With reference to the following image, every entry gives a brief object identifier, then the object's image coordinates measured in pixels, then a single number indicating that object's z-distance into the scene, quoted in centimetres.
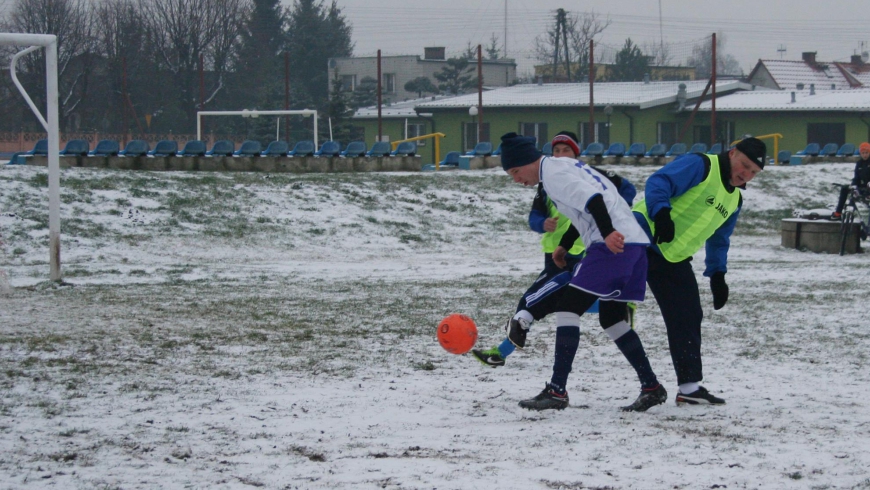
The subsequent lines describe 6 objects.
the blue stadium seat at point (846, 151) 3672
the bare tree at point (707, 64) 7996
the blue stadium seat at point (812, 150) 3647
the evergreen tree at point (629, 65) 7656
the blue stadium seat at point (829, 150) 3666
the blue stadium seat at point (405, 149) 3014
